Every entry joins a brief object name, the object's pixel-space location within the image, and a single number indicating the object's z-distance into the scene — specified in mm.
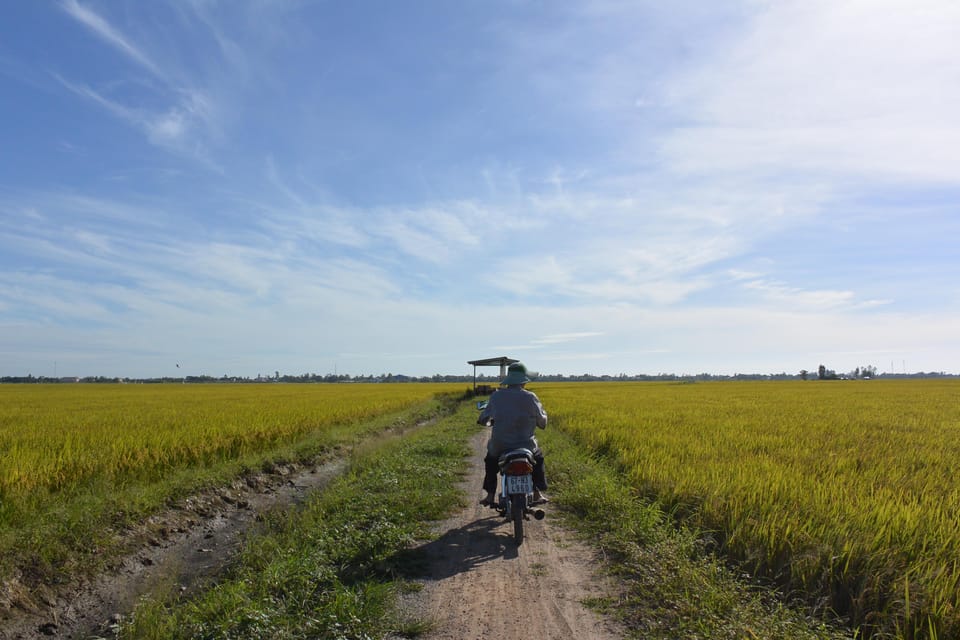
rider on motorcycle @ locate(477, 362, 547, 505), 5656
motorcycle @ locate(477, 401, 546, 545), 5273
